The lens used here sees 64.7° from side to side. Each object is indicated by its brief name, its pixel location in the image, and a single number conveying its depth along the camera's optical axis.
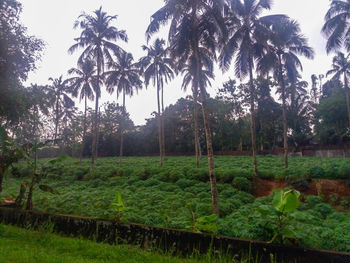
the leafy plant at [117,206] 5.42
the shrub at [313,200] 11.51
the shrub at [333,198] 12.29
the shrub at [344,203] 11.78
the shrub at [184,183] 14.84
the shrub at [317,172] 14.53
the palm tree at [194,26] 10.73
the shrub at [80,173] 19.84
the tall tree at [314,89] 47.35
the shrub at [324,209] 10.32
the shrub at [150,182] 15.63
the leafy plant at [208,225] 4.70
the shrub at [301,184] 13.83
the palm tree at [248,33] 16.05
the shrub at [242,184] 14.22
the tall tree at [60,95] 36.19
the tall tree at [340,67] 31.59
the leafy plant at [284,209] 3.82
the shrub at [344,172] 13.89
